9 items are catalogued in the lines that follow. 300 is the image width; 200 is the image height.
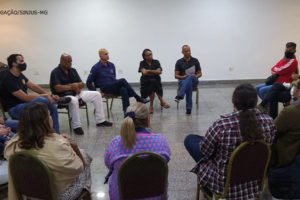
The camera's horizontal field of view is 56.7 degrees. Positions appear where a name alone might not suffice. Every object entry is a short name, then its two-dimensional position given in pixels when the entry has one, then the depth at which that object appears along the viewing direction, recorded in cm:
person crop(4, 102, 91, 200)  172
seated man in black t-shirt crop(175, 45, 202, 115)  467
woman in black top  477
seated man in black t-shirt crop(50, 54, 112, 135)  395
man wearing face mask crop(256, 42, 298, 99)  407
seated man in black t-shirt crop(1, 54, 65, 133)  337
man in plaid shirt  177
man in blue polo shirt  445
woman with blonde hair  171
